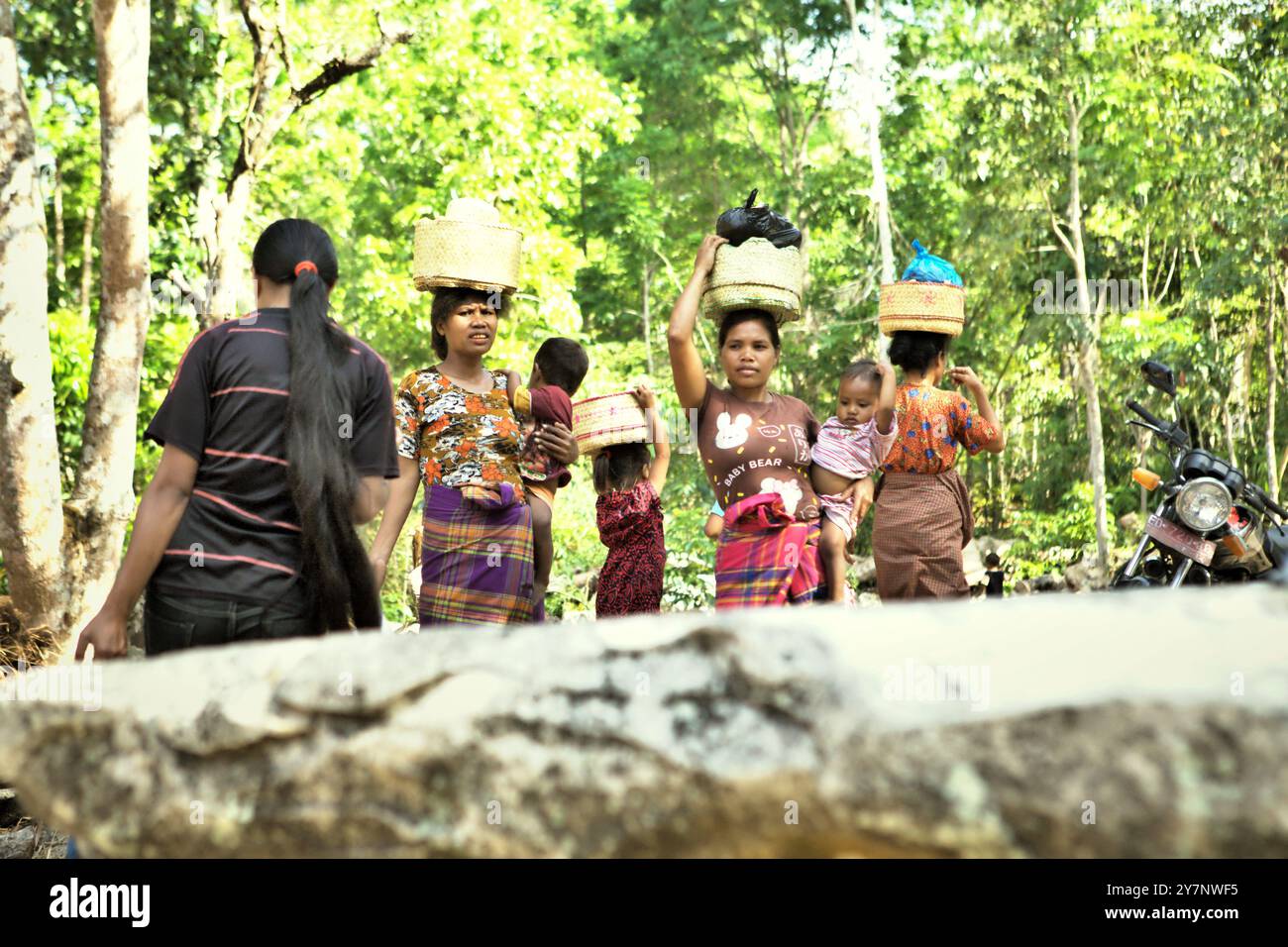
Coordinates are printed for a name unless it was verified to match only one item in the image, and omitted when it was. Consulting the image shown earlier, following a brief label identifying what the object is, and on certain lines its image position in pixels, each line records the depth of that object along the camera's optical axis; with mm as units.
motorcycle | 5297
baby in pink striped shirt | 4207
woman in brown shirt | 3863
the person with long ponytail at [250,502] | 2787
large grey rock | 1783
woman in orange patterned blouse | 4355
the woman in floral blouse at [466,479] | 4070
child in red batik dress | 4496
